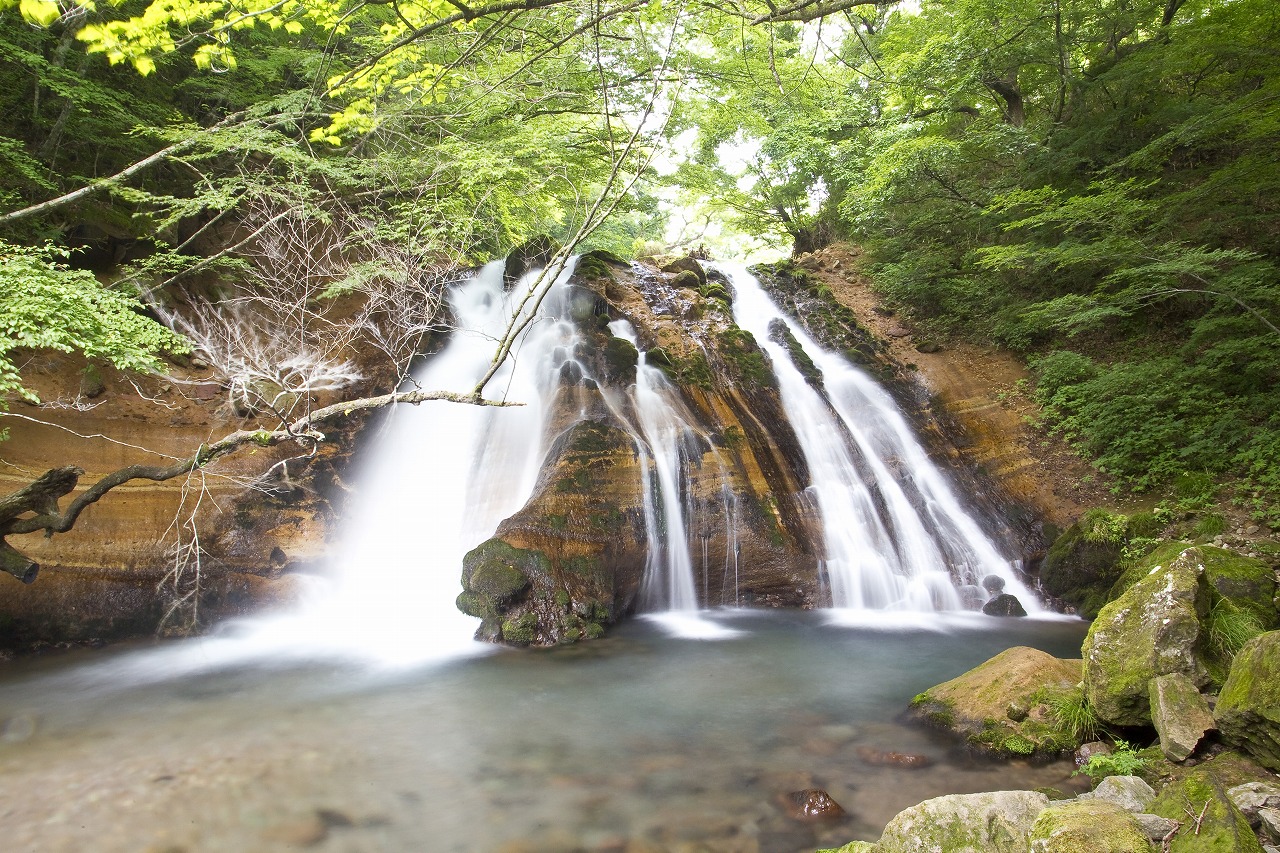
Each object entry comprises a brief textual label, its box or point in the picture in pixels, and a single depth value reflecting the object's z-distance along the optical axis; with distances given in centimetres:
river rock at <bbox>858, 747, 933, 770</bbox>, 461
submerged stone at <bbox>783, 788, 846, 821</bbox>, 404
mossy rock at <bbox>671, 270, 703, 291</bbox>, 1551
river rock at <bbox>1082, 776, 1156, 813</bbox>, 324
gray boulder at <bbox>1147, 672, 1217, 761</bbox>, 358
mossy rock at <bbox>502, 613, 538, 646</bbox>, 761
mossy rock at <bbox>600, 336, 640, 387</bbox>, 1121
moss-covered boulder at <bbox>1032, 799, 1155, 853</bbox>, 240
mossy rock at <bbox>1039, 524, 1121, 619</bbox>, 820
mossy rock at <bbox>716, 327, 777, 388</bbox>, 1217
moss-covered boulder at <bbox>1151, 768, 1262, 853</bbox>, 240
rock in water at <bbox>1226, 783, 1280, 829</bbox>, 278
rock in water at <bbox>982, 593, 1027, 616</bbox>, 854
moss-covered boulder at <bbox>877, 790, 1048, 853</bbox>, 294
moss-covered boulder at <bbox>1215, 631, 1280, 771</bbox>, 314
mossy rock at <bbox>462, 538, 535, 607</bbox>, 779
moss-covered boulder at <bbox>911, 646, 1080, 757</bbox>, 454
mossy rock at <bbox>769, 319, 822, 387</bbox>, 1286
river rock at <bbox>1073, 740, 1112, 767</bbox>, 422
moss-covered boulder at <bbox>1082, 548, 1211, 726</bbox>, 407
